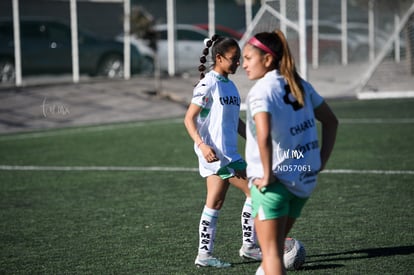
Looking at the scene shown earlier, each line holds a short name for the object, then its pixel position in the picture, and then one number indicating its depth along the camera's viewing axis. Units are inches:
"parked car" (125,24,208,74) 1959.9
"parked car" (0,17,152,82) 1694.1
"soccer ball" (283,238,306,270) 445.8
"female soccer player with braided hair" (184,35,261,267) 450.2
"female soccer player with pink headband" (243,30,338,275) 320.8
